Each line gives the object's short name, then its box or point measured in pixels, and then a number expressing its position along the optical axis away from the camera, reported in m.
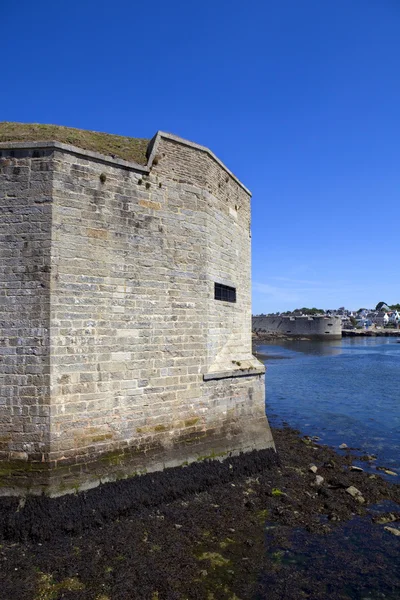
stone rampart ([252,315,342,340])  84.06
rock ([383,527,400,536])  8.10
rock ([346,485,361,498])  9.66
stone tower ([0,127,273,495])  7.67
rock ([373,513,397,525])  8.57
